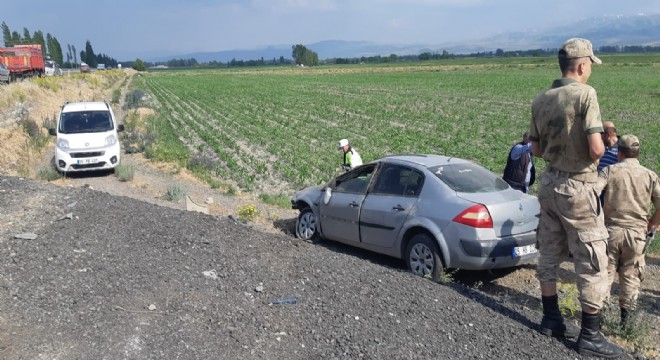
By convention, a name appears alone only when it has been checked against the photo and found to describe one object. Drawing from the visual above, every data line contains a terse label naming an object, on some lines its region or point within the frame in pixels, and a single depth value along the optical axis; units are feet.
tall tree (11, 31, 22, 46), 399.50
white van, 48.44
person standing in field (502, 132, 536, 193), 27.94
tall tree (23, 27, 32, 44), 416.07
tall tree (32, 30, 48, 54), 426.92
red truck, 166.50
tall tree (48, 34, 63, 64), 460.18
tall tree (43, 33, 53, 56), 451.77
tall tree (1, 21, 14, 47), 386.18
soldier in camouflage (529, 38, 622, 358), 14.85
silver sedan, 21.53
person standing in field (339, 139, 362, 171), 35.86
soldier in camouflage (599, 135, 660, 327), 17.75
